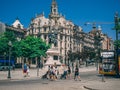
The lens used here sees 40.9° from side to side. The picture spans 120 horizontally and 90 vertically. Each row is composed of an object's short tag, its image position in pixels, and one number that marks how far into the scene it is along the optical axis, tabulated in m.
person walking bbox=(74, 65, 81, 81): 18.62
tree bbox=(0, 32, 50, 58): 50.00
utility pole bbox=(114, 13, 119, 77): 23.84
